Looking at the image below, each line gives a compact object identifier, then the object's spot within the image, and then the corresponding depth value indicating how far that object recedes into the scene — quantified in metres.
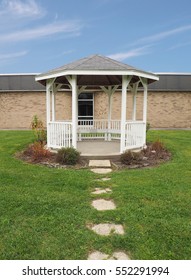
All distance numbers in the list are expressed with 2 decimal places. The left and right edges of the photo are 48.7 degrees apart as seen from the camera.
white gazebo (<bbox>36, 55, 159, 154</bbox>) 6.83
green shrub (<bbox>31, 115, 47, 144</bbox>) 9.21
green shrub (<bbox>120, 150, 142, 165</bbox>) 6.61
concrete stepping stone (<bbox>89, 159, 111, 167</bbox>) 6.49
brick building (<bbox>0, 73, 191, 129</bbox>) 17.31
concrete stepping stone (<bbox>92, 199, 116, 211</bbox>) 3.82
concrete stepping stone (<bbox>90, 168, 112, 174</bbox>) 5.95
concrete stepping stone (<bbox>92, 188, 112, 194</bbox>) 4.54
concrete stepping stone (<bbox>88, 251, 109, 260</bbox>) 2.59
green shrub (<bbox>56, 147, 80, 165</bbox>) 6.60
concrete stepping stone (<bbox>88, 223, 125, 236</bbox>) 3.09
